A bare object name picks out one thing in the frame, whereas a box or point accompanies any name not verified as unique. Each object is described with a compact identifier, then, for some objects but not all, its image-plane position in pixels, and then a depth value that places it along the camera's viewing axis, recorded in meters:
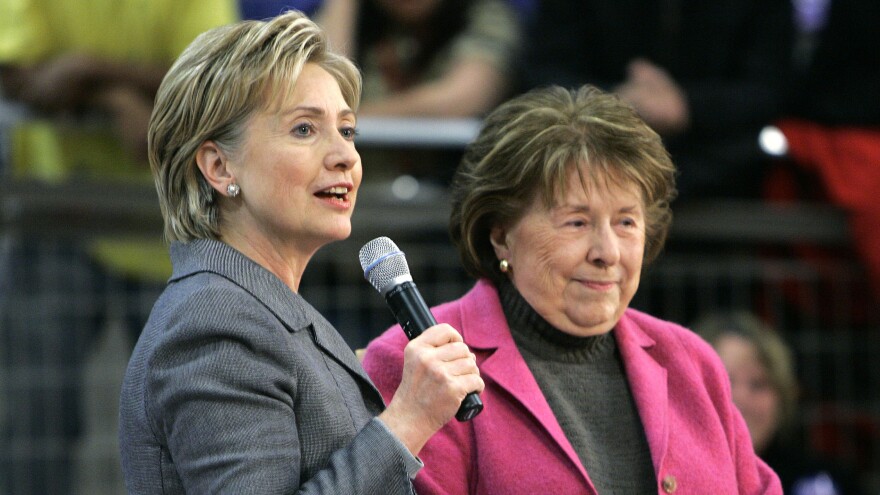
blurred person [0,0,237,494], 9.45
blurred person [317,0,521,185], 10.27
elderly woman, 5.39
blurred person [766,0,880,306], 9.91
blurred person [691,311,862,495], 9.30
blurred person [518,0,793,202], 9.95
